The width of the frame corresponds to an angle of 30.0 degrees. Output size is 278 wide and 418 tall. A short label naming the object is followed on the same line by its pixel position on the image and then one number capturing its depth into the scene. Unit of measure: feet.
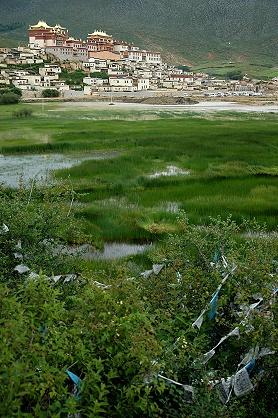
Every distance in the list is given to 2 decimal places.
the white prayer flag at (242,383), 17.57
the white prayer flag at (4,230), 26.27
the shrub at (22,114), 149.88
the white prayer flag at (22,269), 22.48
